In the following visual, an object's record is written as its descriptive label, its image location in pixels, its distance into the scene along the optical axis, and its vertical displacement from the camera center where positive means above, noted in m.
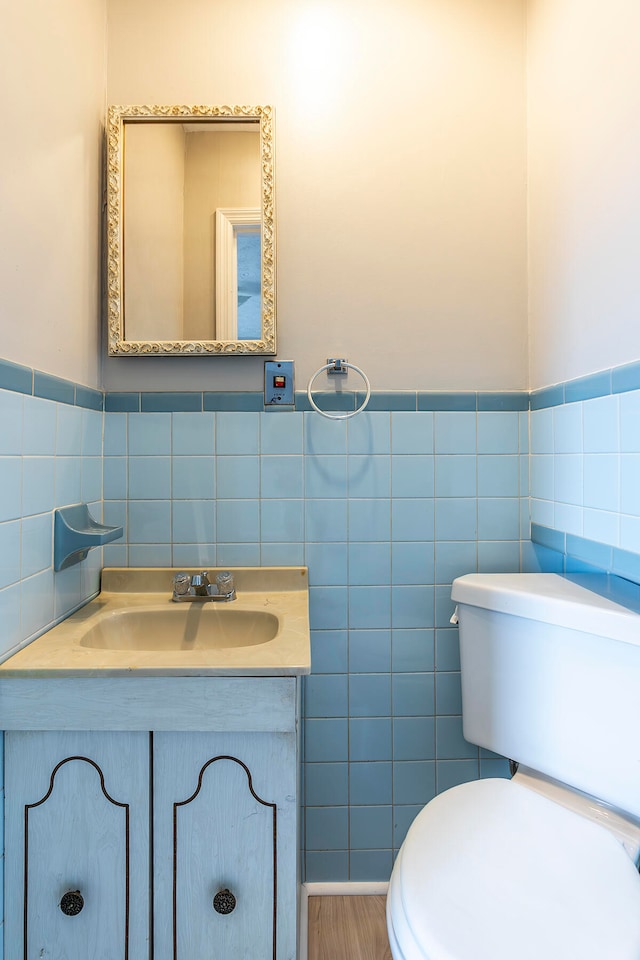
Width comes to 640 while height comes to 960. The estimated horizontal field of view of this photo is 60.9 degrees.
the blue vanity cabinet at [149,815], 0.96 -0.60
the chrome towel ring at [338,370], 1.42 +0.28
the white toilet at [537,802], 0.78 -0.62
